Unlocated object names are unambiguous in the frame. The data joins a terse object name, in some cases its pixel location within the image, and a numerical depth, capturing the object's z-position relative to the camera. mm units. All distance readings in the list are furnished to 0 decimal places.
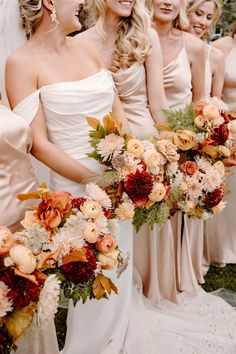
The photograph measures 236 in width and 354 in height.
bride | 2900
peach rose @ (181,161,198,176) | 3215
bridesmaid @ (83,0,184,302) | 3588
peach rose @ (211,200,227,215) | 3383
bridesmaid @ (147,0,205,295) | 3949
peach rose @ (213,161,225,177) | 3293
